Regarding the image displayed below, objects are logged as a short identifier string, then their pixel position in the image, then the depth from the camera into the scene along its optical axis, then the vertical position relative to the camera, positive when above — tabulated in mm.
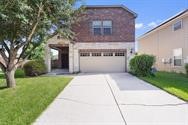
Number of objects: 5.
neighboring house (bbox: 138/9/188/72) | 7854 +1499
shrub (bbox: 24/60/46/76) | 8164 -729
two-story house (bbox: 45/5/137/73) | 9402 +2250
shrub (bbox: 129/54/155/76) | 7333 -418
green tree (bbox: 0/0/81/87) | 4447 +1904
